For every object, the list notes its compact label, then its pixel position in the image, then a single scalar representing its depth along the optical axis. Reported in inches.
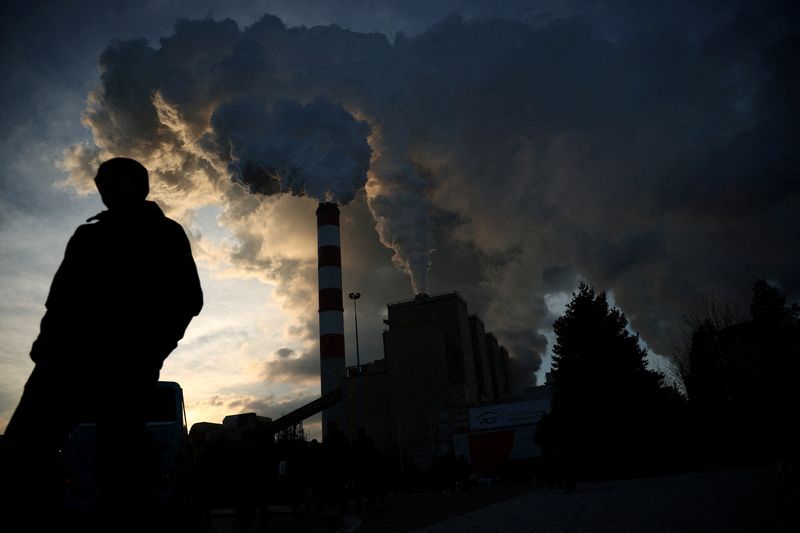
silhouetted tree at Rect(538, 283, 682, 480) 712.4
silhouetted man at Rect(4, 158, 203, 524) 65.3
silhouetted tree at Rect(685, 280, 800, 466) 612.4
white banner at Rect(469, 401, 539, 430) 1478.8
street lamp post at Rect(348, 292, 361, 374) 2034.9
